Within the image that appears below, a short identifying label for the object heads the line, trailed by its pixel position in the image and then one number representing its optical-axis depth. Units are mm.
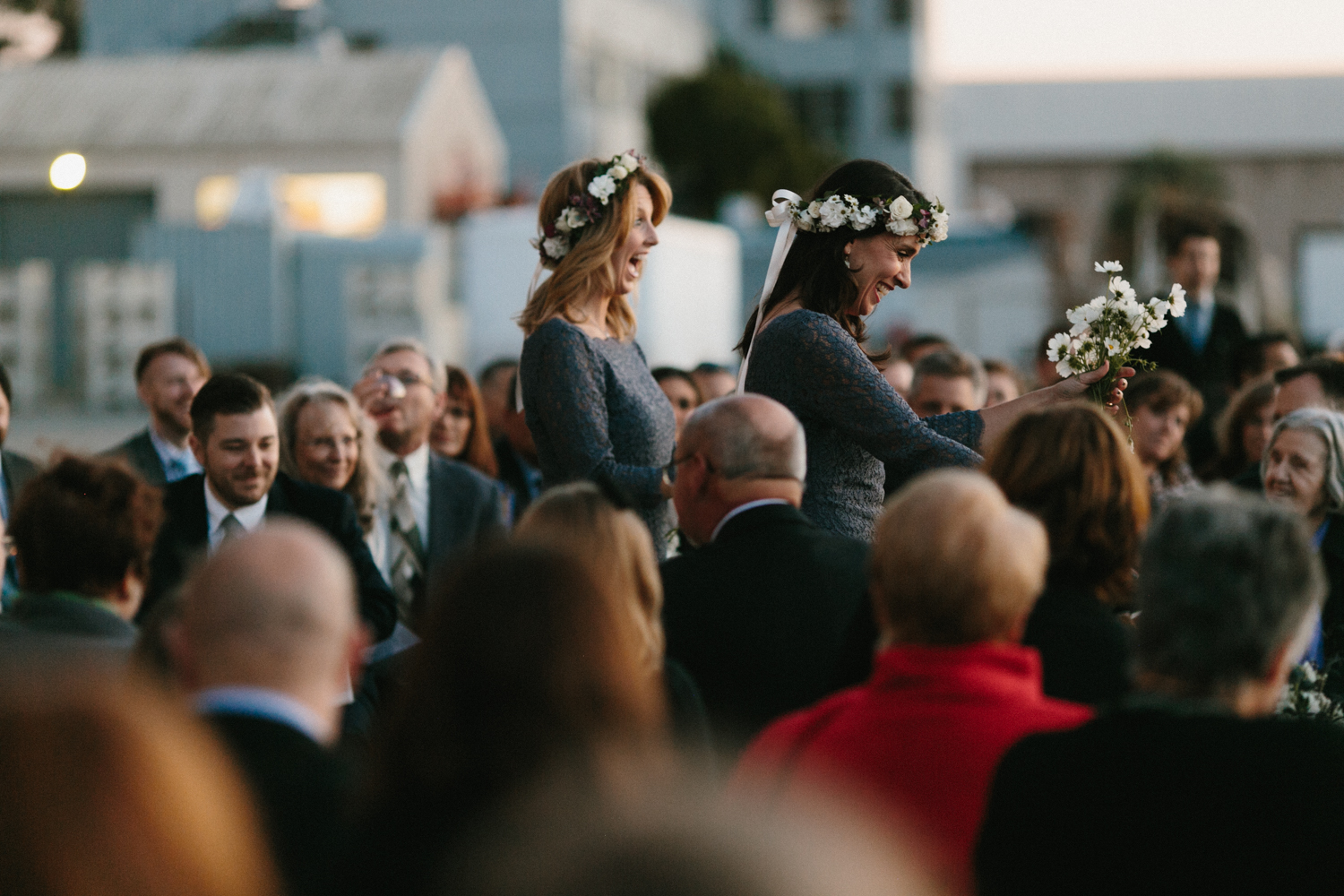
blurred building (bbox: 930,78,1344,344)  66125
